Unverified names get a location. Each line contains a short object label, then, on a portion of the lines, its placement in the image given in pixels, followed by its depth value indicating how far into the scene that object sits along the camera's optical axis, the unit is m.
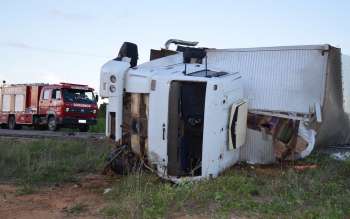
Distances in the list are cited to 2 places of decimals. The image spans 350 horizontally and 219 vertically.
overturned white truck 8.04
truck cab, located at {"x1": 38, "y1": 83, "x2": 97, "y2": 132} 25.94
